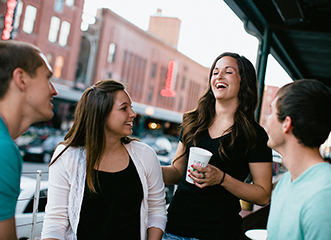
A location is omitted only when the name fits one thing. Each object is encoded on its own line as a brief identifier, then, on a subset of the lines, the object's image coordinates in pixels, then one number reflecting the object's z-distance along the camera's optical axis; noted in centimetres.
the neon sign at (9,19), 1532
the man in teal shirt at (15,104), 89
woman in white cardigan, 149
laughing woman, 150
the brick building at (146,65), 2662
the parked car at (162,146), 1217
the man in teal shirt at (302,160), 88
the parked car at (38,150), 1049
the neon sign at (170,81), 3428
